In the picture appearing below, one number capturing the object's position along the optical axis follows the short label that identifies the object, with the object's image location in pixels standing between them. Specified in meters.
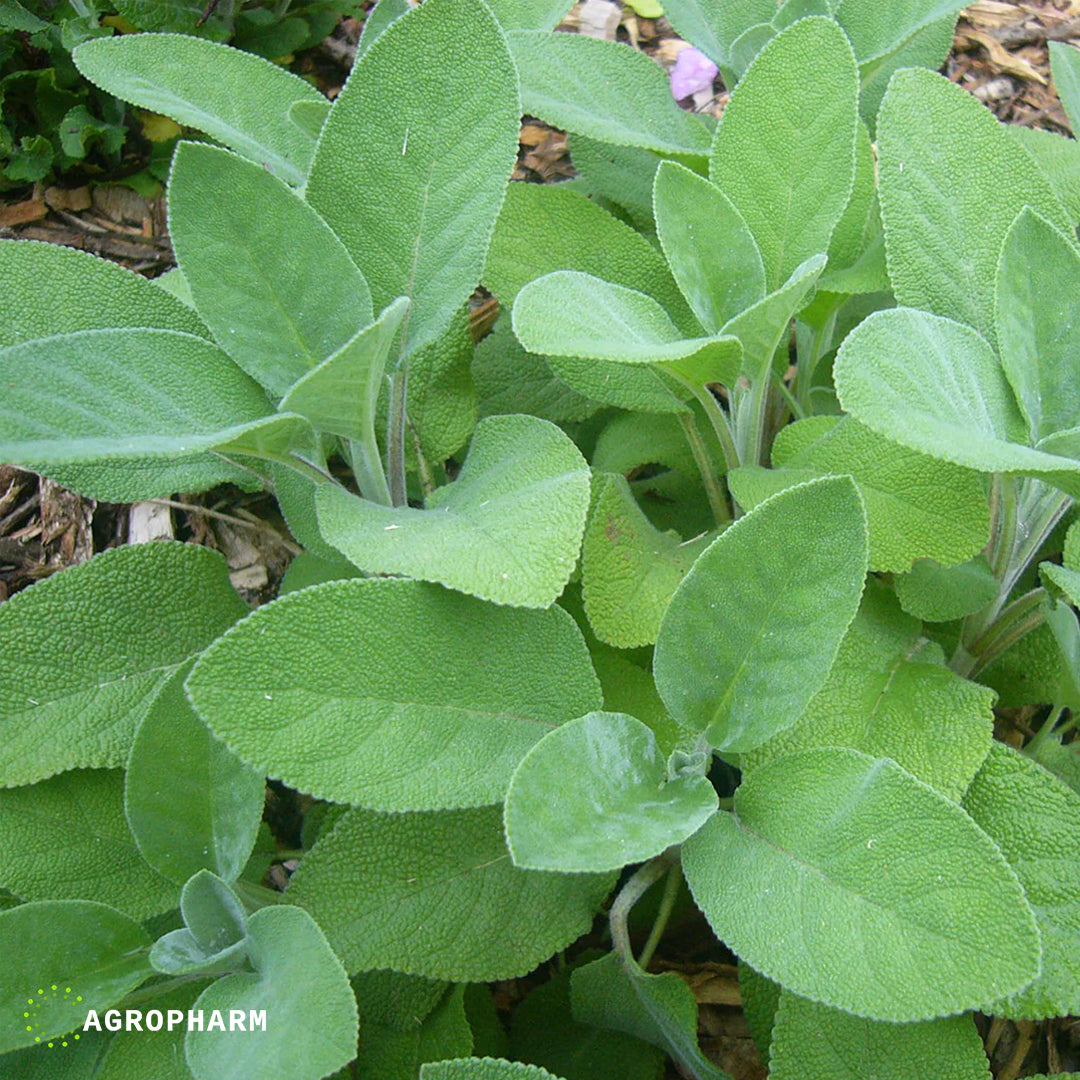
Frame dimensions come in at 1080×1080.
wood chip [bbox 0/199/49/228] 0.87
